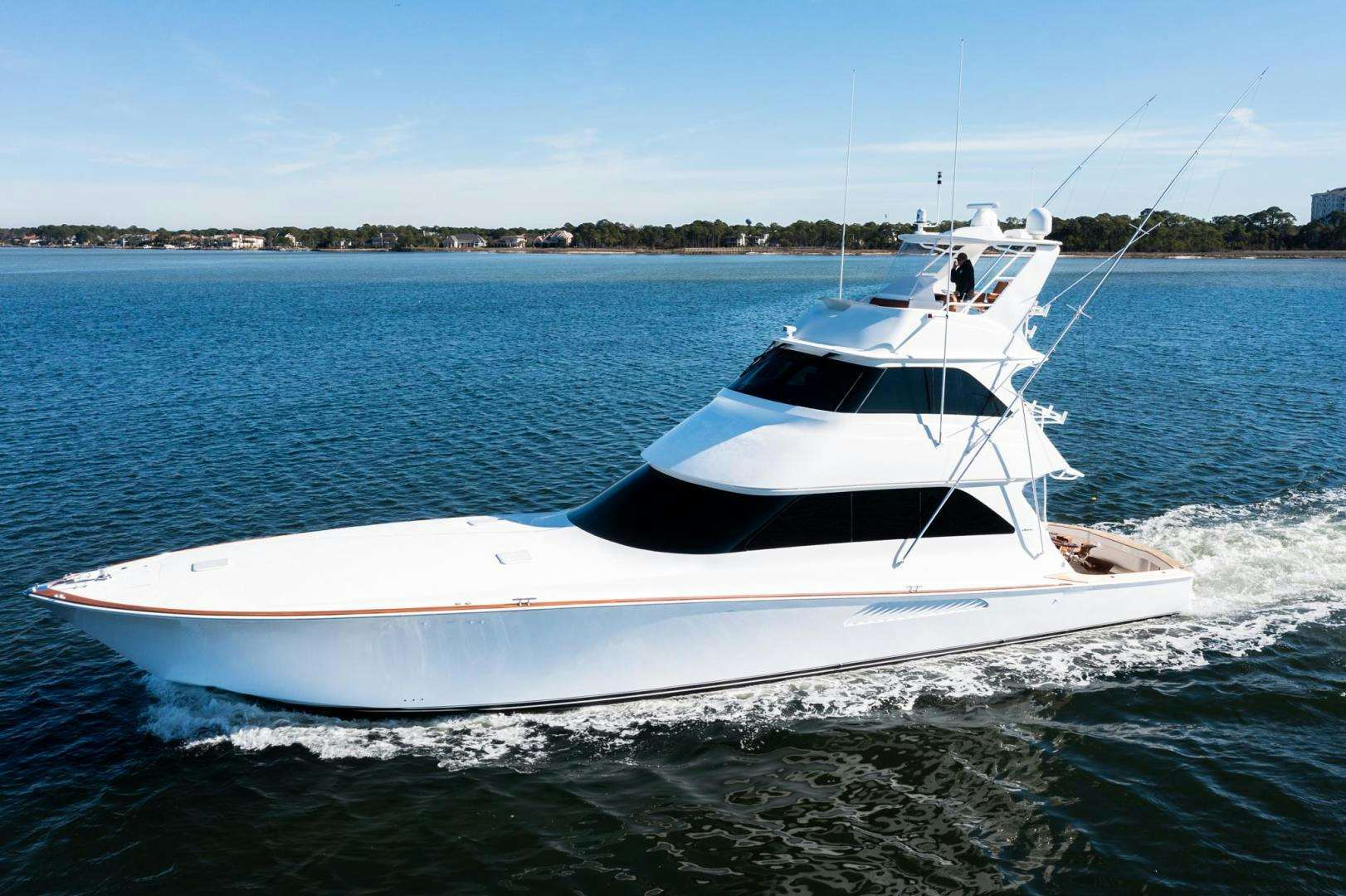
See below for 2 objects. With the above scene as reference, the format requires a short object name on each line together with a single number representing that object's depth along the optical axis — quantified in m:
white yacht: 9.50
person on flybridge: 12.83
